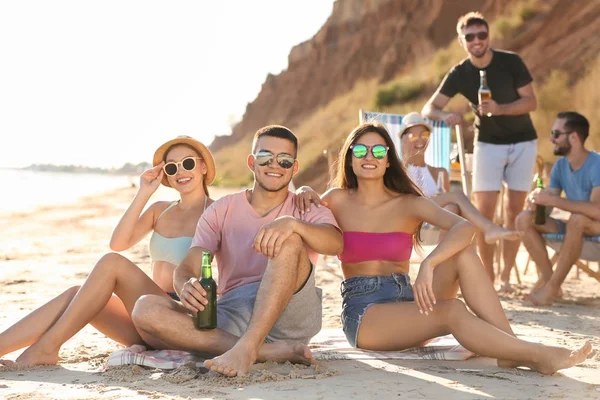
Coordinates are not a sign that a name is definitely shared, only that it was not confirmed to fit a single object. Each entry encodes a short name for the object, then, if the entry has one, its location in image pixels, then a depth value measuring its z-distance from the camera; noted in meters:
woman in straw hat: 3.62
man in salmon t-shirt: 3.36
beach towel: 3.55
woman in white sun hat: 6.17
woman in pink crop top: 3.38
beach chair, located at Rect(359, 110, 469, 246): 7.39
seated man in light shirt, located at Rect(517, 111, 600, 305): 5.77
